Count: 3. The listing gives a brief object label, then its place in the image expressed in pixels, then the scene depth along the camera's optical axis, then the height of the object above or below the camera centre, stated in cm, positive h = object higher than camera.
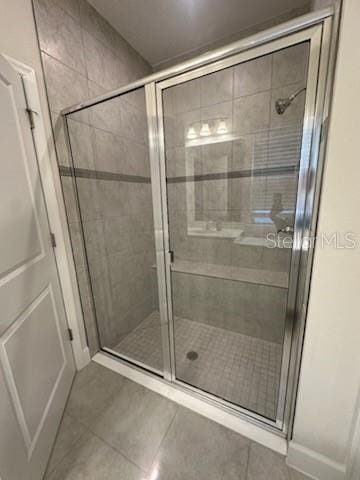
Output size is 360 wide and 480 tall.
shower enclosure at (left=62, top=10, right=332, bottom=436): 109 -21
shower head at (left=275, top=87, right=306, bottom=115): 129 +58
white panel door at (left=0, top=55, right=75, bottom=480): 84 -54
